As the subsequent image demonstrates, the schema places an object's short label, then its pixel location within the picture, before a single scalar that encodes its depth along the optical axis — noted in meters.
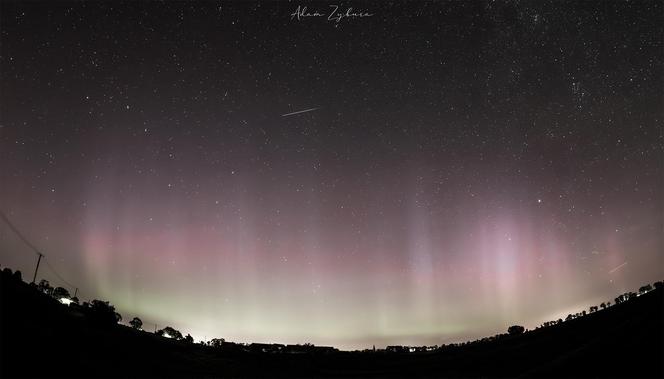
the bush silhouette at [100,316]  33.78
